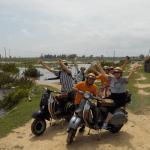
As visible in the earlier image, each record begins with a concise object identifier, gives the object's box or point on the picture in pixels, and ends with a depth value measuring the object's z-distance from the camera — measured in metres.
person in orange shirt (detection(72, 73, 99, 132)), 3.82
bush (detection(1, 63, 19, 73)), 23.02
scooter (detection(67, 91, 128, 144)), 3.61
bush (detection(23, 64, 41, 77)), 20.06
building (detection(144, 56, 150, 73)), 21.28
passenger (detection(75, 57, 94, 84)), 6.11
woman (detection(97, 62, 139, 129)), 4.00
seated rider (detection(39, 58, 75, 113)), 4.84
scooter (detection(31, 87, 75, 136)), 4.27
